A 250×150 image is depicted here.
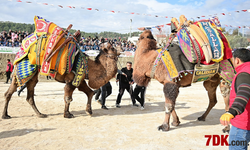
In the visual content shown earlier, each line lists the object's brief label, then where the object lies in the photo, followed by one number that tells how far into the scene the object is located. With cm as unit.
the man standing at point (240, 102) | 207
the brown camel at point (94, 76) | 586
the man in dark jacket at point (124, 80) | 796
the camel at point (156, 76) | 482
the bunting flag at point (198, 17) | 1042
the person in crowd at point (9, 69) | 1395
